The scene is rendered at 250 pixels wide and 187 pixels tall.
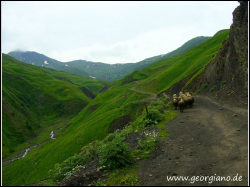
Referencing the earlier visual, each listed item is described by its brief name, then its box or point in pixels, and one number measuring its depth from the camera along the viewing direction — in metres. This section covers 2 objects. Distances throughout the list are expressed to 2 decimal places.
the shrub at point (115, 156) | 11.92
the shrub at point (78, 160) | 13.92
